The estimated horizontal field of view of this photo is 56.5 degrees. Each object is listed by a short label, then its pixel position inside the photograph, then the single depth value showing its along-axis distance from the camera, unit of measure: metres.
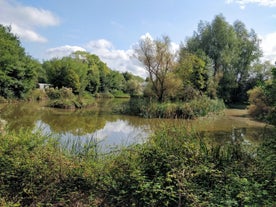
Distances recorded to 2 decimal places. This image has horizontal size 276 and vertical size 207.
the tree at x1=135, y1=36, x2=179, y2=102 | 19.91
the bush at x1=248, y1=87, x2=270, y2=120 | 15.51
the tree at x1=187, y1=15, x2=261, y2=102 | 29.28
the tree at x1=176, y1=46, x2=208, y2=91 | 21.90
